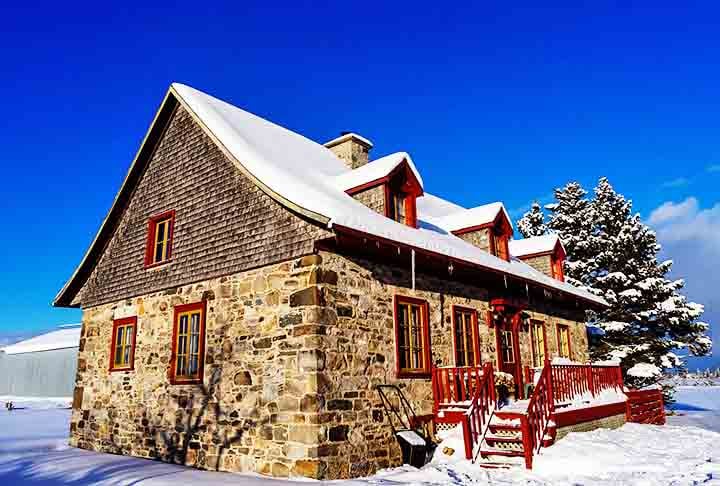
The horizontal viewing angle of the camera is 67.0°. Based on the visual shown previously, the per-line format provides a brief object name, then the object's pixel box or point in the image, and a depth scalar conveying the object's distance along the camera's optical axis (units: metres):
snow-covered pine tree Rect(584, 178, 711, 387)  25.41
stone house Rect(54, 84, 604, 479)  9.52
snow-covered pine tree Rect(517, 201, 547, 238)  33.91
